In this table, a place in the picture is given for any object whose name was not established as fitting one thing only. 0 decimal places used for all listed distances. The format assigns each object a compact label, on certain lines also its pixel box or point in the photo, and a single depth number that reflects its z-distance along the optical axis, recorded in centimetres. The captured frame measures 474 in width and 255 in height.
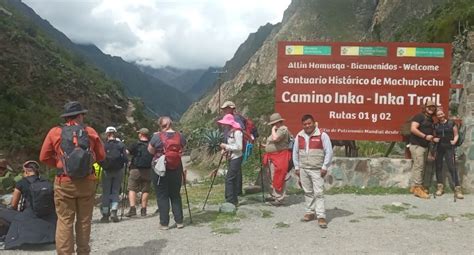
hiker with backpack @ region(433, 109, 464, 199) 985
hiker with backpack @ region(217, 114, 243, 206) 863
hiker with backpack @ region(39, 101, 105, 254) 567
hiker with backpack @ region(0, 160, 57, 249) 674
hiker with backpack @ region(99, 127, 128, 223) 859
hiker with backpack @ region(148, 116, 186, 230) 763
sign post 1105
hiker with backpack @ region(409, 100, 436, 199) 1003
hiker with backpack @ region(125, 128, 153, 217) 910
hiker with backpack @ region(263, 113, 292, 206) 930
